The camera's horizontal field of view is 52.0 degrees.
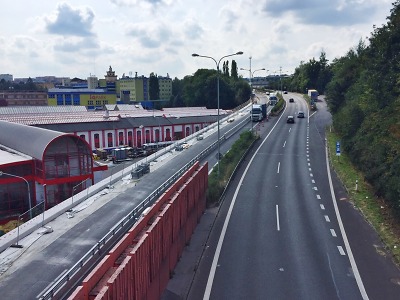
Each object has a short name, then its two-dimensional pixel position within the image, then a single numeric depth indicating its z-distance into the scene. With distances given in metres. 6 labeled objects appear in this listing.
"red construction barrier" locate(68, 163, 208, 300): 13.09
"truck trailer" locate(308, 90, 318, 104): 116.38
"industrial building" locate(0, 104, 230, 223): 38.44
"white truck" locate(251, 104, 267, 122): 83.75
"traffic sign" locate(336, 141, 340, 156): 46.41
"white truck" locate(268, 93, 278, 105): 115.44
